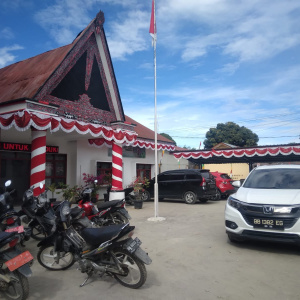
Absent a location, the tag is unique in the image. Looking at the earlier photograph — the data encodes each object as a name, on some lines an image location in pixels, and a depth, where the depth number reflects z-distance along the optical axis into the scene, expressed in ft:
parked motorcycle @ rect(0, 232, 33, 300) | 10.80
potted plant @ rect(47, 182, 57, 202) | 34.84
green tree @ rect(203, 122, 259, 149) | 137.28
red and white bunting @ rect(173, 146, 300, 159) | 51.40
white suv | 16.44
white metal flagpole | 32.17
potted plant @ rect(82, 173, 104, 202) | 41.91
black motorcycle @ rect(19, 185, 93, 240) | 16.10
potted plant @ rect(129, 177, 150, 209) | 42.75
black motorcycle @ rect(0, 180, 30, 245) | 15.49
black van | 42.32
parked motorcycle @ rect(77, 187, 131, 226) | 22.49
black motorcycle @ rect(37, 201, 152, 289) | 12.37
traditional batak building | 29.71
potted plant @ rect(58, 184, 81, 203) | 36.29
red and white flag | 32.17
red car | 47.78
